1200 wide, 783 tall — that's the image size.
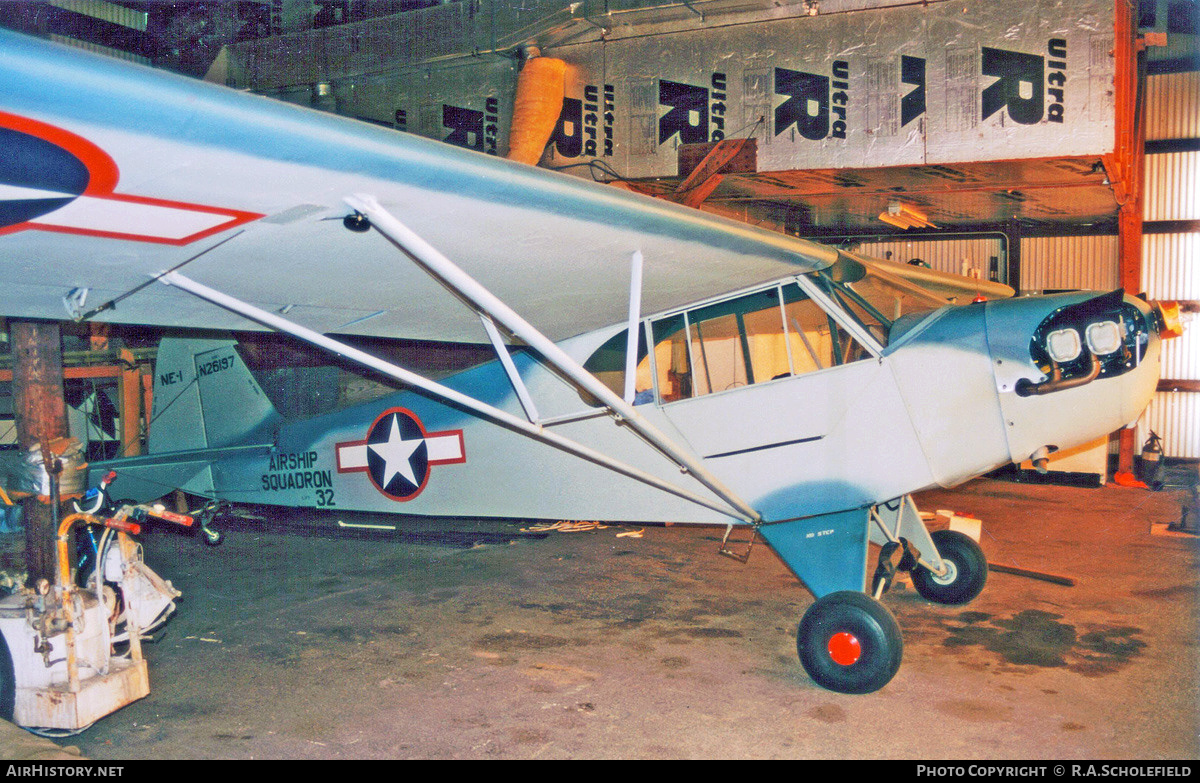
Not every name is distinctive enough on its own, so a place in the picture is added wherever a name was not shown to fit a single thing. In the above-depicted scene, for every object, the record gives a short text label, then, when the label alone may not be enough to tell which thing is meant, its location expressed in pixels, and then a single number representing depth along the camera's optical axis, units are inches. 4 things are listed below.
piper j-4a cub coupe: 89.7
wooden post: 216.4
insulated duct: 362.9
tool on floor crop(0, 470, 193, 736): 147.7
